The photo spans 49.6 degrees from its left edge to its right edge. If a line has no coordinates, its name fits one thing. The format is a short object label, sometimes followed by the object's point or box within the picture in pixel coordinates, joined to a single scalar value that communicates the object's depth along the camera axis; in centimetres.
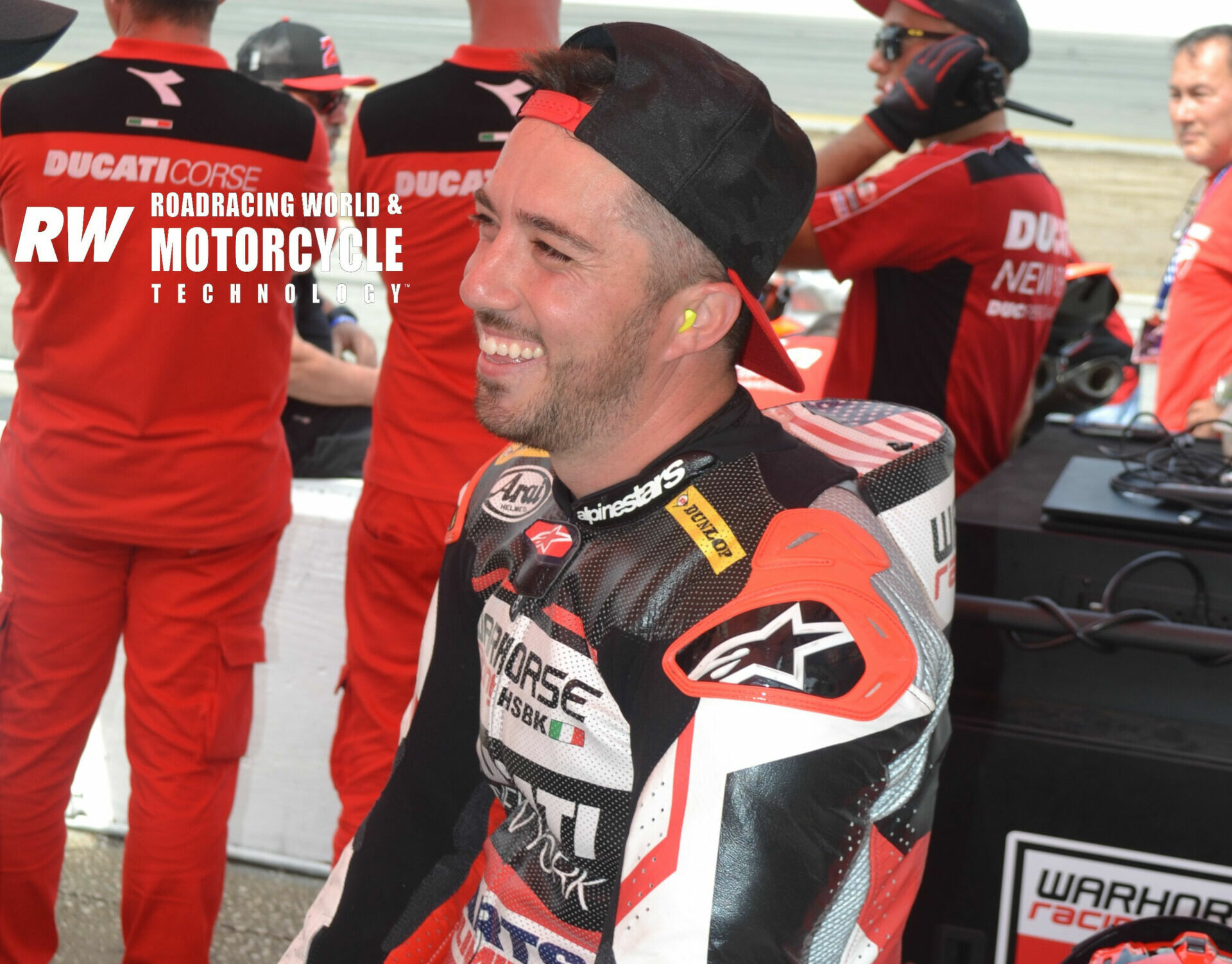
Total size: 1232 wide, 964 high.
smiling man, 108
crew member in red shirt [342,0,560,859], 258
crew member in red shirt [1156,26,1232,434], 318
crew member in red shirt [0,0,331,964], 230
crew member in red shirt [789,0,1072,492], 262
